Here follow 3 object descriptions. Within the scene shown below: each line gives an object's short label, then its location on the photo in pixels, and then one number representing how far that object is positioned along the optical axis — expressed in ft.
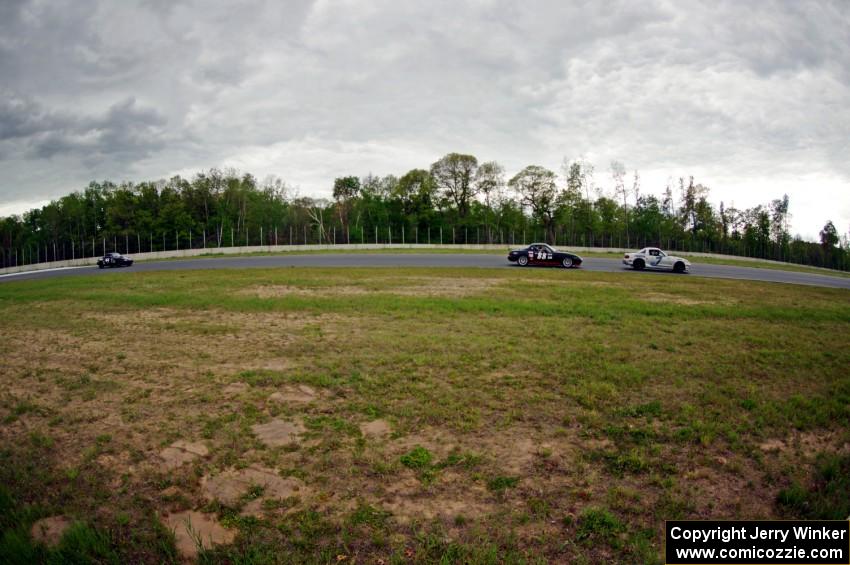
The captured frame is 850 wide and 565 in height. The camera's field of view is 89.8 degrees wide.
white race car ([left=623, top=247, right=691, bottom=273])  78.59
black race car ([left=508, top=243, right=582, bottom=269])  80.38
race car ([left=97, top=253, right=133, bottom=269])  113.39
